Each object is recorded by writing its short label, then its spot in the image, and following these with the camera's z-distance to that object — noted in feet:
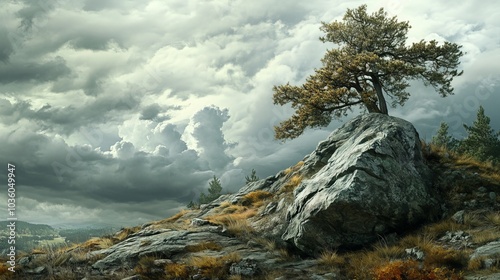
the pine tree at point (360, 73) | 83.71
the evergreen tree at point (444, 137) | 211.20
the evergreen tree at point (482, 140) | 179.67
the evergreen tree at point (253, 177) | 268.00
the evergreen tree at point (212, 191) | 283.59
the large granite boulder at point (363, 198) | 46.50
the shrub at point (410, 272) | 33.63
